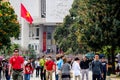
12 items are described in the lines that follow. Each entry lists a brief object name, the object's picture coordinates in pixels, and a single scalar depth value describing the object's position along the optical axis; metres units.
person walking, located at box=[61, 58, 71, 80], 21.12
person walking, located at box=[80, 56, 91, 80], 26.89
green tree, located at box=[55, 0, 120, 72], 37.41
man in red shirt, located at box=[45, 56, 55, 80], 26.55
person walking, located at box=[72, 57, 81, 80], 25.41
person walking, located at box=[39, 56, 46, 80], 28.81
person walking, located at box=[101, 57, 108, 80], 24.83
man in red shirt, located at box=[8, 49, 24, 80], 20.22
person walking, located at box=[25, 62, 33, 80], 25.67
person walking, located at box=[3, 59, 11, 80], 29.49
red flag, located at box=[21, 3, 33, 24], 70.68
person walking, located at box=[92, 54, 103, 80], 20.87
